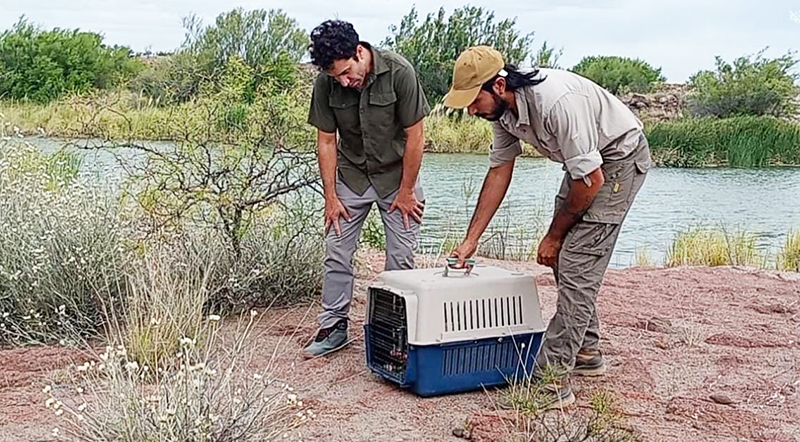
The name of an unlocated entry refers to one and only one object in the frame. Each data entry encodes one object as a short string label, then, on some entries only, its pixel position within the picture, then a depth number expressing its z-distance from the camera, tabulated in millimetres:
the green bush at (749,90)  29125
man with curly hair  4609
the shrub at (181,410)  3201
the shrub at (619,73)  40188
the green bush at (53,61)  25816
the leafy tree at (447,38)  29812
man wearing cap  3801
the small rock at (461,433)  3781
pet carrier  4066
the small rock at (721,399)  4250
